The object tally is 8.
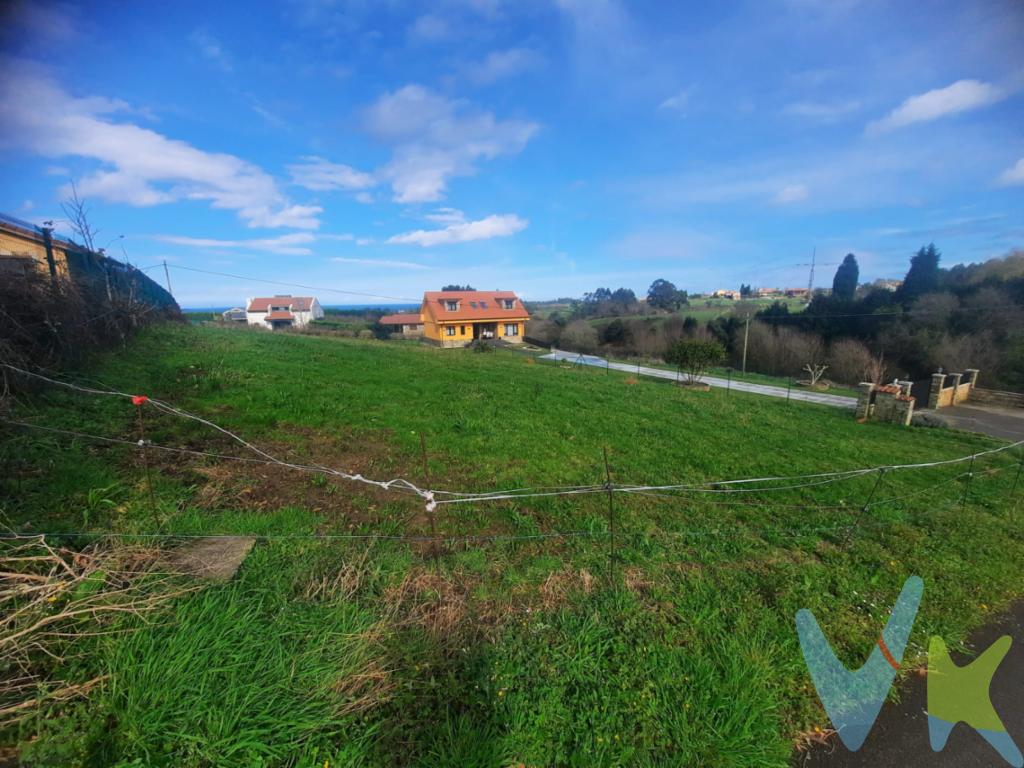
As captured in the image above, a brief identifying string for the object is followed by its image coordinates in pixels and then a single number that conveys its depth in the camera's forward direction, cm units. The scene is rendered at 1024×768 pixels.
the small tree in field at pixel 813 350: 2752
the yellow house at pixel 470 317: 3300
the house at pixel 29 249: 647
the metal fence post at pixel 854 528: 418
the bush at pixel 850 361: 2286
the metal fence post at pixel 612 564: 329
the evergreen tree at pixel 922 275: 3144
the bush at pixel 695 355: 1614
